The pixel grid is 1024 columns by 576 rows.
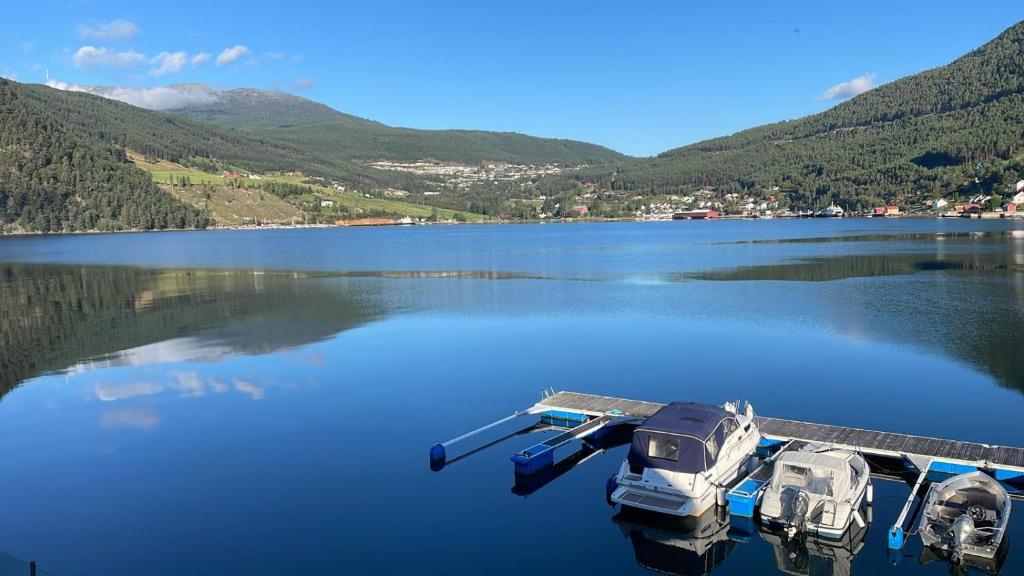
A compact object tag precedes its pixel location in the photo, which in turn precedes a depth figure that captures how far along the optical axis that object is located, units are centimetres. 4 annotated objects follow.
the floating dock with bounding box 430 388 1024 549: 1794
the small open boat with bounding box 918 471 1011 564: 1506
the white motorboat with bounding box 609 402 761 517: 1728
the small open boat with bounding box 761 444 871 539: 1606
